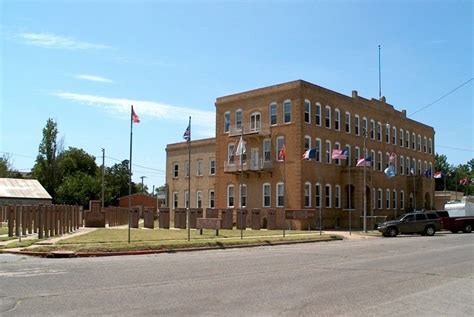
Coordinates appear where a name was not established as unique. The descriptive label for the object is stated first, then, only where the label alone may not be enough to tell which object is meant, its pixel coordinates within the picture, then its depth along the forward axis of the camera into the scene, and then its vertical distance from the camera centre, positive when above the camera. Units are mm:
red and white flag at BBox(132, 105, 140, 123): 25156 +3835
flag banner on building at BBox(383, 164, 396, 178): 46938 +2462
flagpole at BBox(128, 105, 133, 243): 23288 +3152
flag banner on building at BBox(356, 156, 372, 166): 43369 +3118
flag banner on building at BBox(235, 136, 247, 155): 34125 +3292
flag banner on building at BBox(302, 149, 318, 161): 42644 +3631
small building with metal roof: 60950 +725
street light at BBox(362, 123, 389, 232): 57125 +7465
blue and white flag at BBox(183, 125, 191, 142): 29378 +3648
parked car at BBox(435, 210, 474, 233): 45594 -2035
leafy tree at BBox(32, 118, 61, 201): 88625 +6454
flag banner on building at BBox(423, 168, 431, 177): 61719 +3058
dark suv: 38938 -1923
